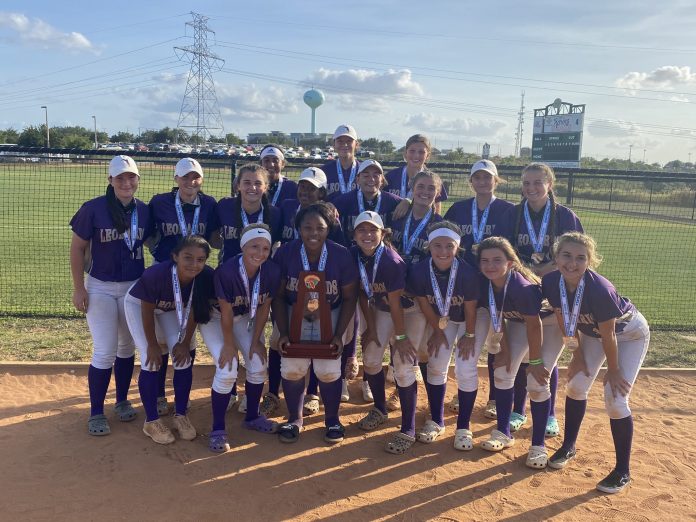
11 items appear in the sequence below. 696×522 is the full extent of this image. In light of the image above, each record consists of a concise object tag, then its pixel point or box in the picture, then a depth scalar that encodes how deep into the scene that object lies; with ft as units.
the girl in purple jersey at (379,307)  14.30
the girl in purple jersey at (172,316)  13.99
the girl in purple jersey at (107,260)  14.43
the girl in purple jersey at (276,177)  17.34
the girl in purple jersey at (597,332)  12.62
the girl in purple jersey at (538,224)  15.43
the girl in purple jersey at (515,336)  13.53
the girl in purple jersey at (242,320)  14.05
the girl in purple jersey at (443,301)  14.06
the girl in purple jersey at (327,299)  14.33
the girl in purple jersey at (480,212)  15.94
